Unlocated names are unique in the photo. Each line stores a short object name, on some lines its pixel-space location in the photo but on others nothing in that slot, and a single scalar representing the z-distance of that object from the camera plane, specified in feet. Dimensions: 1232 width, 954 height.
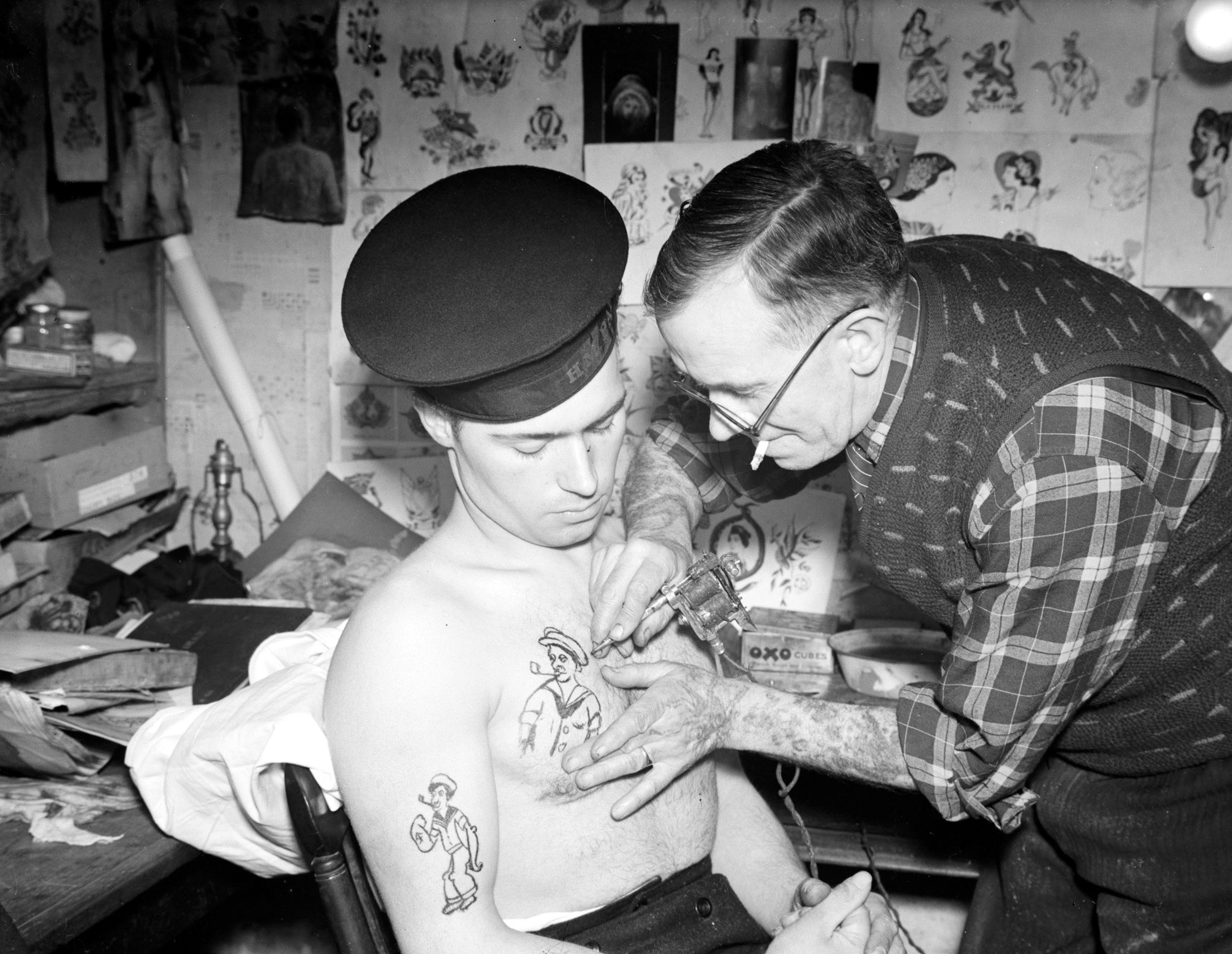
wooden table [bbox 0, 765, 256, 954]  4.00
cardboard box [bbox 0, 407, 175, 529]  6.81
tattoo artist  3.91
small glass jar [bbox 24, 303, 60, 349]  6.87
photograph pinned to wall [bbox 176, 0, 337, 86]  7.62
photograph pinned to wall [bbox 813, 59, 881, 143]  7.07
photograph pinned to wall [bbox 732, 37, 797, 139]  7.14
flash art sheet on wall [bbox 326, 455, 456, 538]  8.20
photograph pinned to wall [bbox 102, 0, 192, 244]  7.47
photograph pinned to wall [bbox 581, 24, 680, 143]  7.24
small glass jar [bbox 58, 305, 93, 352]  7.02
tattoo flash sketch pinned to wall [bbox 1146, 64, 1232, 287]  6.79
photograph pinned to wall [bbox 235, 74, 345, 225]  7.72
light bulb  6.47
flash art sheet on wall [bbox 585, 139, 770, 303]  7.36
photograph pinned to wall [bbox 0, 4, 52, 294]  6.48
